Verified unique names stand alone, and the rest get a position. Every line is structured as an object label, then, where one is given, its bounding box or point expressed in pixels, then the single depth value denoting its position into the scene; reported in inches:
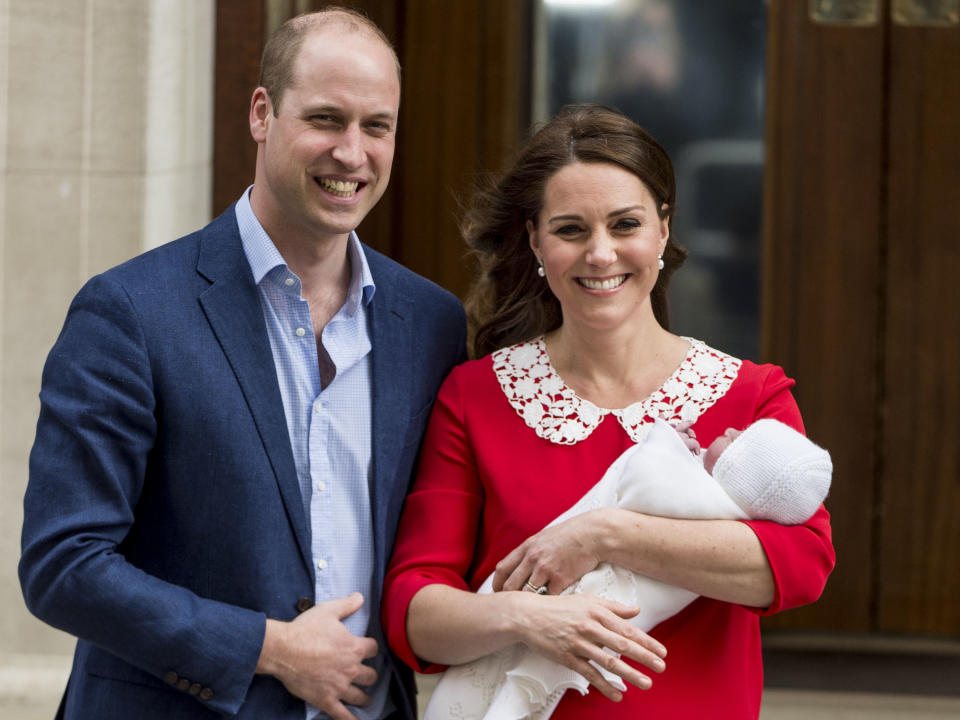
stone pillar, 257.4
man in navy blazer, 154.9
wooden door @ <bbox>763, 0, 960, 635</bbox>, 290.8
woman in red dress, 160.1
